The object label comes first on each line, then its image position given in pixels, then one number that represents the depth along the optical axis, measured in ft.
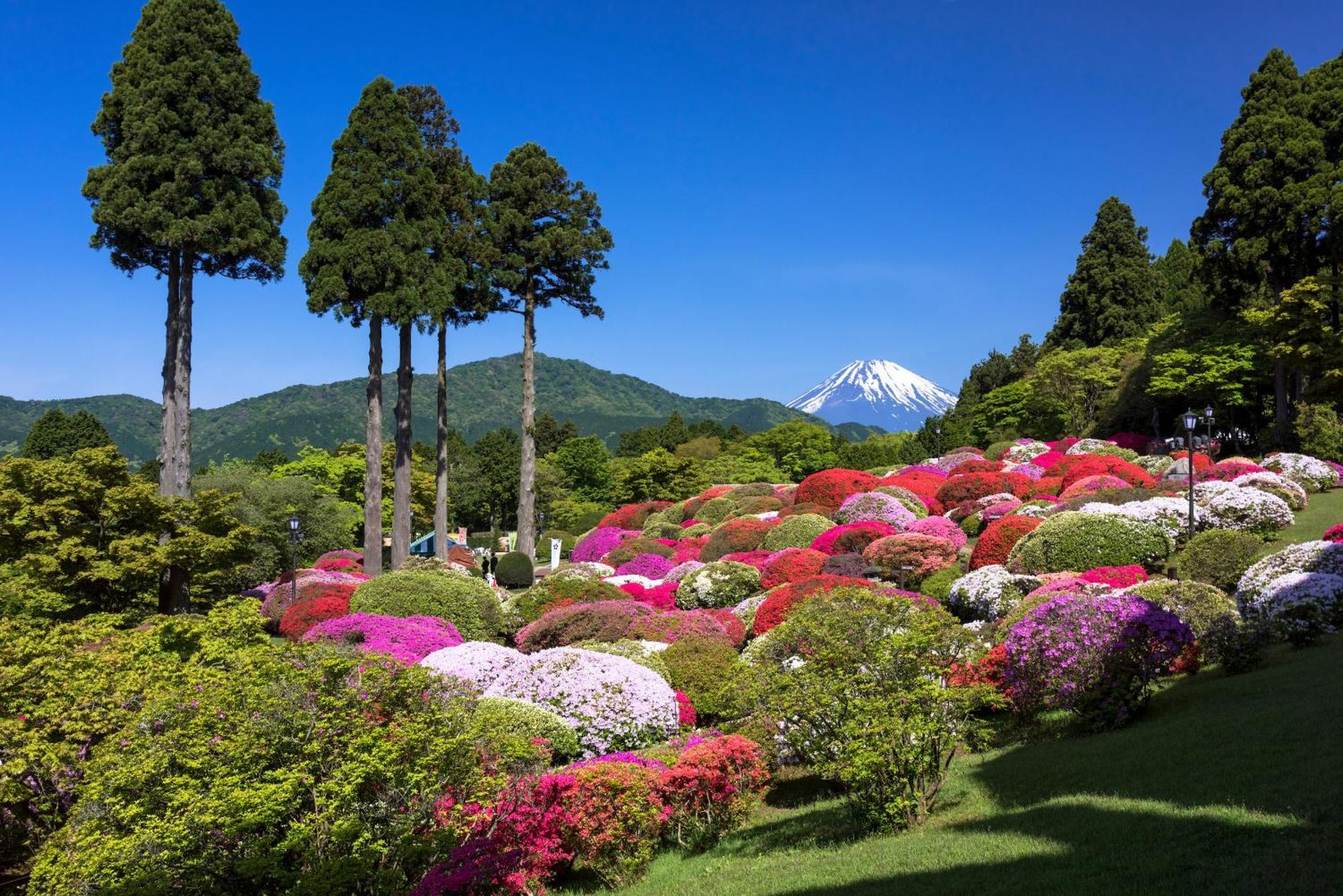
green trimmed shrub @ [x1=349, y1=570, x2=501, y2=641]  62.64
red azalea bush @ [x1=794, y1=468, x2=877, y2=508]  104.37
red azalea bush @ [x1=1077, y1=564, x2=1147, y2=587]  51.85
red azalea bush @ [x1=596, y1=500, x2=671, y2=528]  131.64
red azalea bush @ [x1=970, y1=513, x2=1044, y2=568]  67.62
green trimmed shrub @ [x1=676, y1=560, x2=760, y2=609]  73.67
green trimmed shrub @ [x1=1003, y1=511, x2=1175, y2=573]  60.85
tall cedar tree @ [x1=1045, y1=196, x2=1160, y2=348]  176.55
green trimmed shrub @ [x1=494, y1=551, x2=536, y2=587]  96.73
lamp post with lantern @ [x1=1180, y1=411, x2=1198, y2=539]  60.70
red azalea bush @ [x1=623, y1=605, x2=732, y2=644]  53.16
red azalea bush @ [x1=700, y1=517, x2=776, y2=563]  93.81
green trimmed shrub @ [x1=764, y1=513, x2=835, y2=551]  89.30
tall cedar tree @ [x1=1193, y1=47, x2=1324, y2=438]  105.70
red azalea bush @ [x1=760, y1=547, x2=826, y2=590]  72.54
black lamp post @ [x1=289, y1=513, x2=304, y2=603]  72.28
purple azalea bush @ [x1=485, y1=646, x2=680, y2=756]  40.04
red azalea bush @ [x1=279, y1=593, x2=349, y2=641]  65.31
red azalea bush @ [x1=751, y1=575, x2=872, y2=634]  56.24
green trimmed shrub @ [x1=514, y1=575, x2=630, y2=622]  69.62
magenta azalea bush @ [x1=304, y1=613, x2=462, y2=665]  53.11
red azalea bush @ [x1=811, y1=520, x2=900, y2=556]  78.07
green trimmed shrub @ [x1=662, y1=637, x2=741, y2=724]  45.96
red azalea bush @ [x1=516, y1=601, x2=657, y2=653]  56.16
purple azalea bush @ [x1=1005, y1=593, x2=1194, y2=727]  34.81
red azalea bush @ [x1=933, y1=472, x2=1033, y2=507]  95.91
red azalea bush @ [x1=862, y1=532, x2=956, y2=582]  70.54
